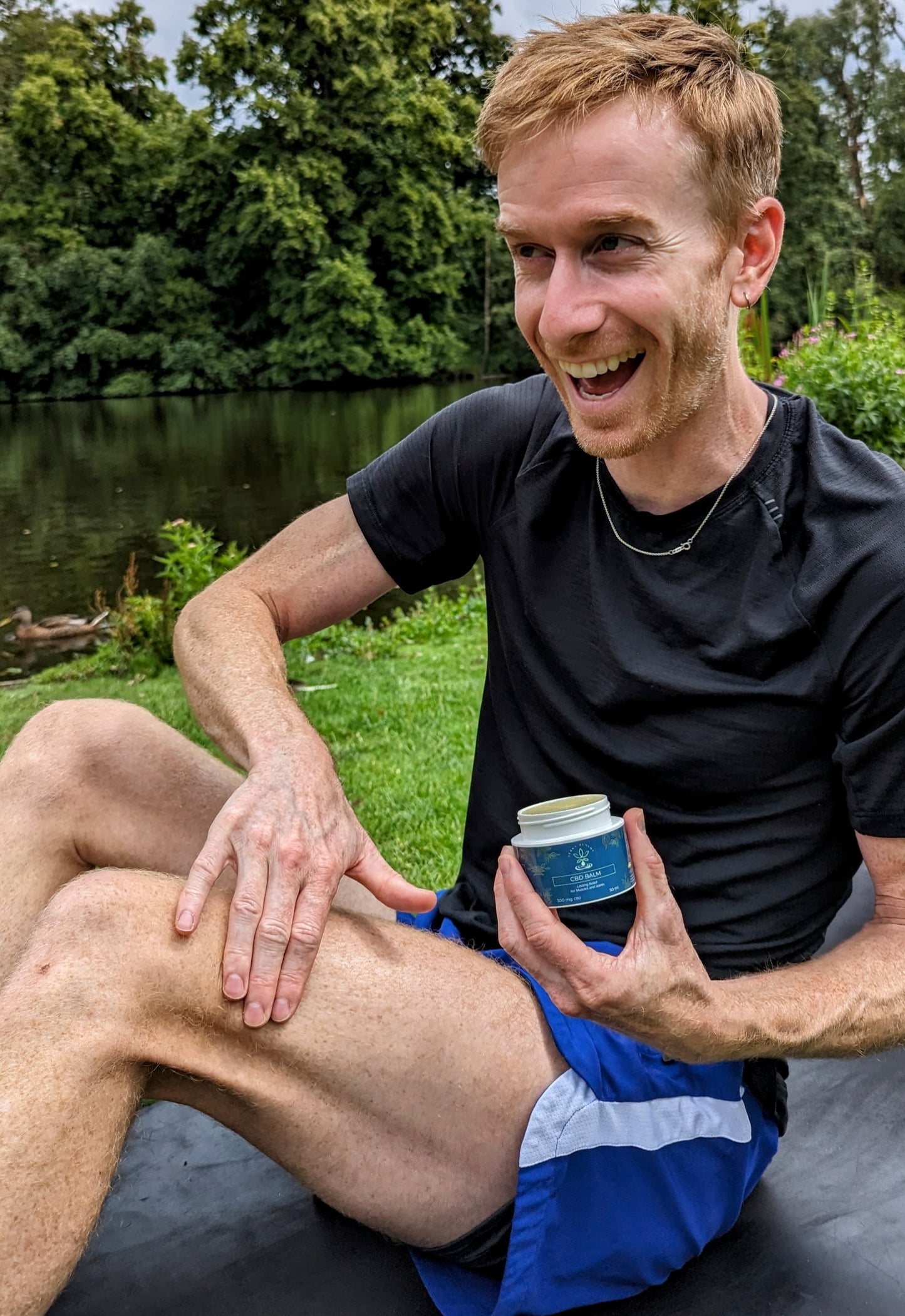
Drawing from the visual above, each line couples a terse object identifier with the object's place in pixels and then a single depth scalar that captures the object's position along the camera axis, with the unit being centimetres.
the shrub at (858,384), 664
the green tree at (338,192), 3691
